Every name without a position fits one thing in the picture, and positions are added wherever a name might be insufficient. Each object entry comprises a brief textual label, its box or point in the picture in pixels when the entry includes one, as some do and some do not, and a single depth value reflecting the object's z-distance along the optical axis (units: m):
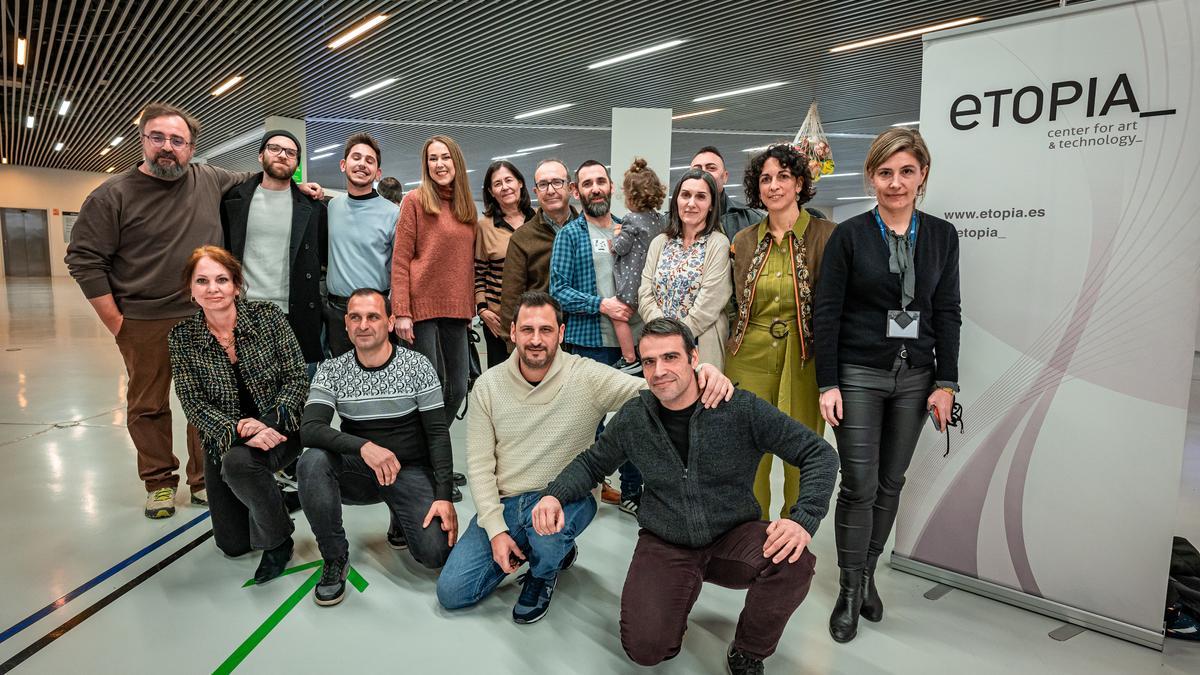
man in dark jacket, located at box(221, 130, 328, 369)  3.01
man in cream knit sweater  2.15
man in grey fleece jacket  1.75
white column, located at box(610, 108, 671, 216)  7.93
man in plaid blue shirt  2.79
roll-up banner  1.93
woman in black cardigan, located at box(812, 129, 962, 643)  2.01
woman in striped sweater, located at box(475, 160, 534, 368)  3.12
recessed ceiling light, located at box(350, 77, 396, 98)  8.69
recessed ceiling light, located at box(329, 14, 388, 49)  6.48
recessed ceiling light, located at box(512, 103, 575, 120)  9.88
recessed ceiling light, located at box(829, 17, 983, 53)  6.39
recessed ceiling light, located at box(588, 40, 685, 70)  7.01
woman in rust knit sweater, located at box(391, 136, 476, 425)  2.92
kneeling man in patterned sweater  2.26
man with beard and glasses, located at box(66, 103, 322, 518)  2.75
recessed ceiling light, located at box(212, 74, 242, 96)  8.55
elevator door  20.41
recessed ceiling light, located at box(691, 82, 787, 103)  8.68
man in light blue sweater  3.03
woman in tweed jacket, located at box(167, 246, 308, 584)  2.36
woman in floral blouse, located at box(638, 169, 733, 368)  2.42
